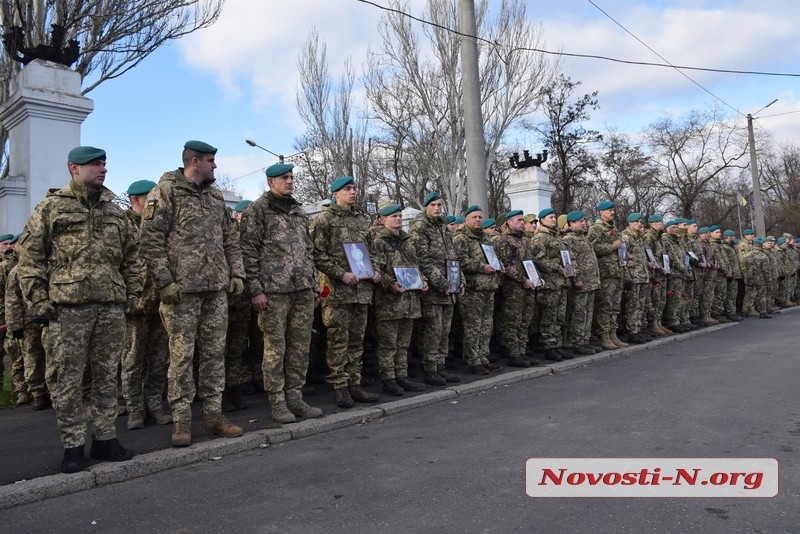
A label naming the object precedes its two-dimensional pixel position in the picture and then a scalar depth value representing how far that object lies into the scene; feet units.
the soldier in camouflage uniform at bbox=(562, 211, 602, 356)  31.86
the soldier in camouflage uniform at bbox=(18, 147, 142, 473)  14.37
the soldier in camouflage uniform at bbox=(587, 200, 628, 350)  33.58
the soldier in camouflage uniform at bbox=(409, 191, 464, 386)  24.44
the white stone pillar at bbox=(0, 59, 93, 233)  32.91
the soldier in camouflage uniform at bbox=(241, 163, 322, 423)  18.61
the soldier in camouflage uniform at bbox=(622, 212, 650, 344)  35.12
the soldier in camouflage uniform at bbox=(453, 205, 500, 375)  26.45
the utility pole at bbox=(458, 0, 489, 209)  38.06
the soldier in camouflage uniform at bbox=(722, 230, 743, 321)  48.96
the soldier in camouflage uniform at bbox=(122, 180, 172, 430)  18.81
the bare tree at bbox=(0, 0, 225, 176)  58.34
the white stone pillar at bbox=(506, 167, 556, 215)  53.42
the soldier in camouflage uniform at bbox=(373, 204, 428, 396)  22.63
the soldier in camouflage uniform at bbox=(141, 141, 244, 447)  16.12
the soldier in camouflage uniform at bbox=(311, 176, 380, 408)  21.02
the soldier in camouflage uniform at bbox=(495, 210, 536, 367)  28.66
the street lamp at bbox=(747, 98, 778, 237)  90.48
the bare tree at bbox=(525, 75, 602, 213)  116.67
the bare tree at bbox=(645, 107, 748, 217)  147.33
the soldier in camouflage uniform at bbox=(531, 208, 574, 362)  30.30
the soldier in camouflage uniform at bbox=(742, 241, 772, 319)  50.98
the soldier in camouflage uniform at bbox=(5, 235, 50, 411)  22.94
